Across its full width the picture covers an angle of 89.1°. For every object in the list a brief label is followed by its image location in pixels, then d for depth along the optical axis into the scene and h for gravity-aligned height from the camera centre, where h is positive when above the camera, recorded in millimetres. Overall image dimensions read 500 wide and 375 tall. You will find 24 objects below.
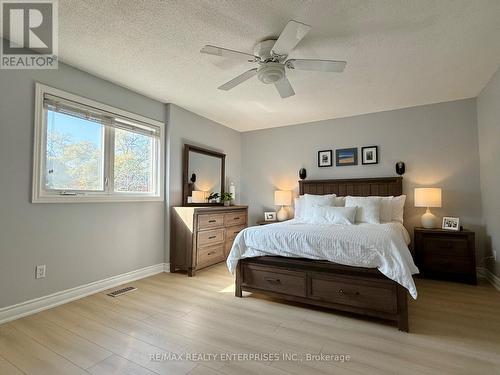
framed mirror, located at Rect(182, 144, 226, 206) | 4102 +357
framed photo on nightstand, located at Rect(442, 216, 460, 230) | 3449 -397
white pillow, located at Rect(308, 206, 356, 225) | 3322 -267
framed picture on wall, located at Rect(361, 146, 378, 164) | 4234 +680
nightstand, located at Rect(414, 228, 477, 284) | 3211 -783
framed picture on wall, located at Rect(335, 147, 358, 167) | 4402 +683
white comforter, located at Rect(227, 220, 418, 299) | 2139 -480
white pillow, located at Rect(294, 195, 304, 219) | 4269 -194
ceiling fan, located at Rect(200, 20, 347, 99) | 1907 +1186
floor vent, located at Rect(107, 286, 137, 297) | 2869 -1092
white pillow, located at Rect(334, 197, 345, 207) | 4003 -107
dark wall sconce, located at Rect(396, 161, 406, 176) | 4004 +420
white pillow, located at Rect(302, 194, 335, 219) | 3928 -88
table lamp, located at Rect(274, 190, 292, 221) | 4711 -79
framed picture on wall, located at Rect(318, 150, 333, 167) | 4602 +679
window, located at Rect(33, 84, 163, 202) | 2578 +553
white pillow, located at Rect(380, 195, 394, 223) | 3637 -220
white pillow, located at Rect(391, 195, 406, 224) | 3707 -209
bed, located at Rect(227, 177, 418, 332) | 2145 -676
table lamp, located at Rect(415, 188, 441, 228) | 3514 -79
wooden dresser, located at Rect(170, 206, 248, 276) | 3617 -612
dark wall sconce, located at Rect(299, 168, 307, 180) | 4780 +410
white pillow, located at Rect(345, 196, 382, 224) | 3406 -181
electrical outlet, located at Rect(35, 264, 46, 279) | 2465 -715
